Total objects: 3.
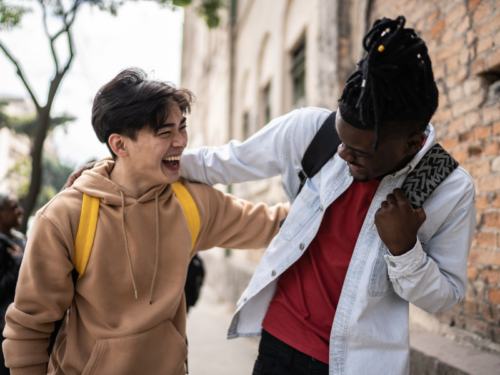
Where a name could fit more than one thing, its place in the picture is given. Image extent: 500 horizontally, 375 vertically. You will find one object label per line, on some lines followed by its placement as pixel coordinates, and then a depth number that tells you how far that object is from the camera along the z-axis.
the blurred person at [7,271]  3.18
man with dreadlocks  1.60
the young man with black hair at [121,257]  1.79
